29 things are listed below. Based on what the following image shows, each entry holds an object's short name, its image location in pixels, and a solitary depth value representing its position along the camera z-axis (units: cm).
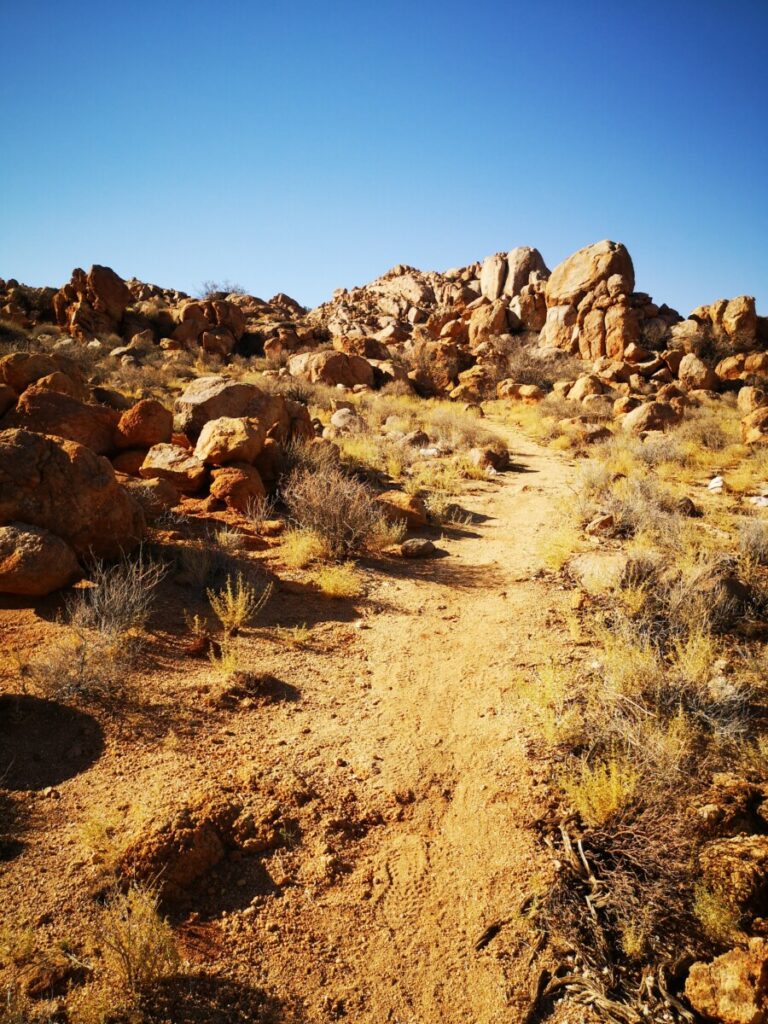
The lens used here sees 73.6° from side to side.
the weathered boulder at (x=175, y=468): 701
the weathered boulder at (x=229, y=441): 706
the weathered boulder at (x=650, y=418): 1370
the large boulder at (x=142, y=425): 730
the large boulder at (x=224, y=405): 798
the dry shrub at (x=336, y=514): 614
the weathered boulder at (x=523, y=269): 3231
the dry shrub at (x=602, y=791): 261
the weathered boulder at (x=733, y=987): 176
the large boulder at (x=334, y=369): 1991
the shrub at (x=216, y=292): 3603
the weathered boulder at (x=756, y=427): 1194
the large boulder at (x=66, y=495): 431
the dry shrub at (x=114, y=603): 386
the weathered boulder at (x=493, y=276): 3326
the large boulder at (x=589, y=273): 2606
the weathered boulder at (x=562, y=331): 2608
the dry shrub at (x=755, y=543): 552
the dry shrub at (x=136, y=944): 188
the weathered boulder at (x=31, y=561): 391
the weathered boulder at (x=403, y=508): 697
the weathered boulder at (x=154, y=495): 603
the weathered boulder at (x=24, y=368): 754
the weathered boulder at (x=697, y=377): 1966
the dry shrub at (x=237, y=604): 432
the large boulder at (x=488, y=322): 2850
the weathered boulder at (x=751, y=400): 1595
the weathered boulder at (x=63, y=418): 624
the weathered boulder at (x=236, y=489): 677
